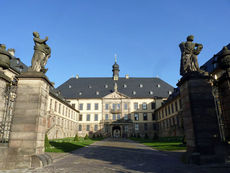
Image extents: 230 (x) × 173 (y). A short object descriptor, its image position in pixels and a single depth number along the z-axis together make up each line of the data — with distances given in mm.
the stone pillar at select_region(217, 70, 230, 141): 8242
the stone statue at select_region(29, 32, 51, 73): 8742
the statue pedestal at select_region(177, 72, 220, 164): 7613
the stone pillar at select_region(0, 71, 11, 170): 7318
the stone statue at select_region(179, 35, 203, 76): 8992
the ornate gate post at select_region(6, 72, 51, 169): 7406
